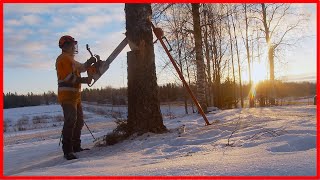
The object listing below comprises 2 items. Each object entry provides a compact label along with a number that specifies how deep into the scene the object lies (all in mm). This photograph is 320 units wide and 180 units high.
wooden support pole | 4924
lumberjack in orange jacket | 4014
